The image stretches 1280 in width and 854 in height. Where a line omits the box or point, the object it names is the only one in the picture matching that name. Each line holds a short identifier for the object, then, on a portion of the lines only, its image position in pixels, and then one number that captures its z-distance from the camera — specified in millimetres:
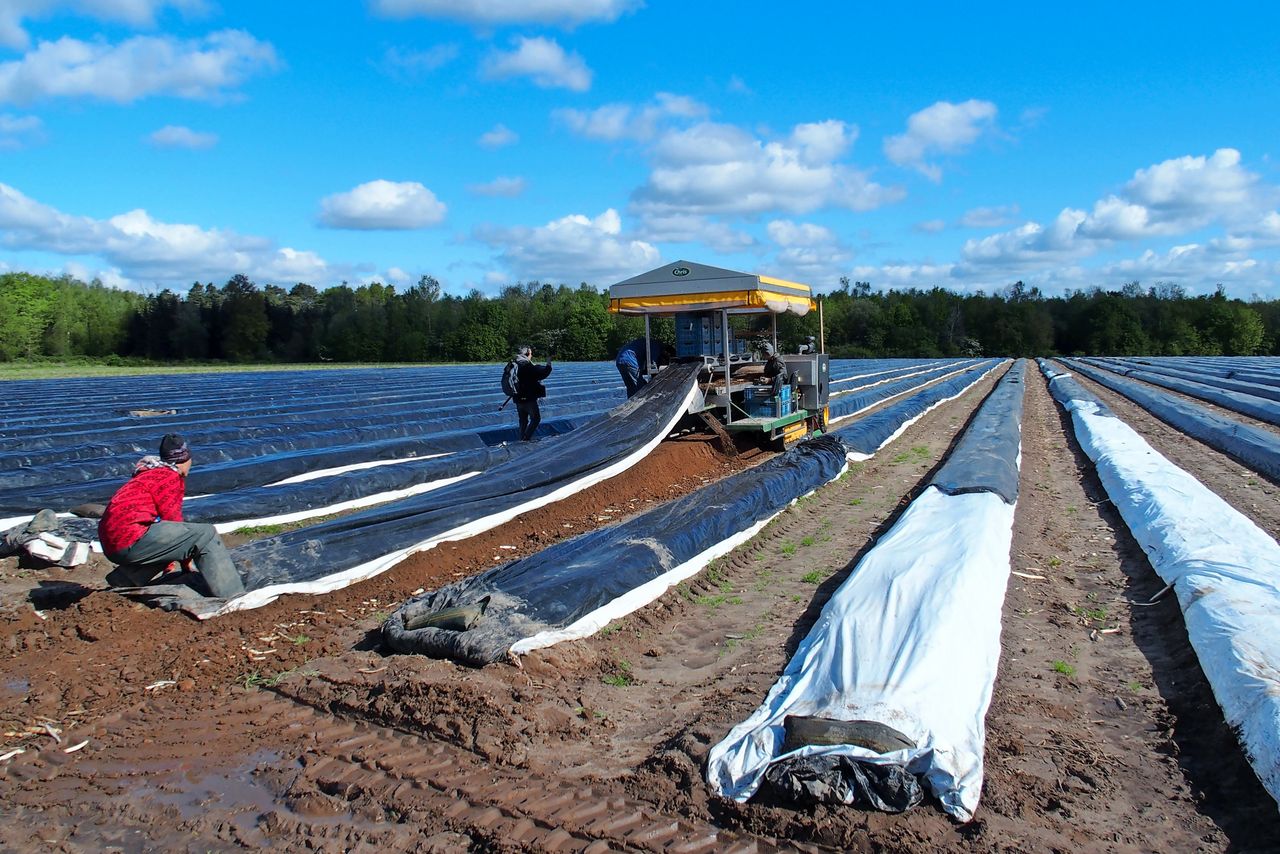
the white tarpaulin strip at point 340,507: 8406
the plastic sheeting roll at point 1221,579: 3778
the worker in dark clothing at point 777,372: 11867
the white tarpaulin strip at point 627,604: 4953
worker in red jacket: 5613
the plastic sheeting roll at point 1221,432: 11328
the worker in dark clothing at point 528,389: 12062
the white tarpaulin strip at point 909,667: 3456
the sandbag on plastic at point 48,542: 6660
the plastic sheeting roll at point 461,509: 6234
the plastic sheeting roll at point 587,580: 4891
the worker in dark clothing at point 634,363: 11758
